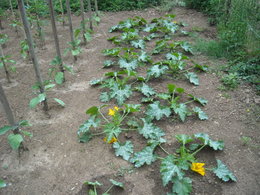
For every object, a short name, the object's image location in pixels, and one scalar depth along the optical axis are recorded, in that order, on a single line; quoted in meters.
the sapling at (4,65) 3.89
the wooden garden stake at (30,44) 2.92
